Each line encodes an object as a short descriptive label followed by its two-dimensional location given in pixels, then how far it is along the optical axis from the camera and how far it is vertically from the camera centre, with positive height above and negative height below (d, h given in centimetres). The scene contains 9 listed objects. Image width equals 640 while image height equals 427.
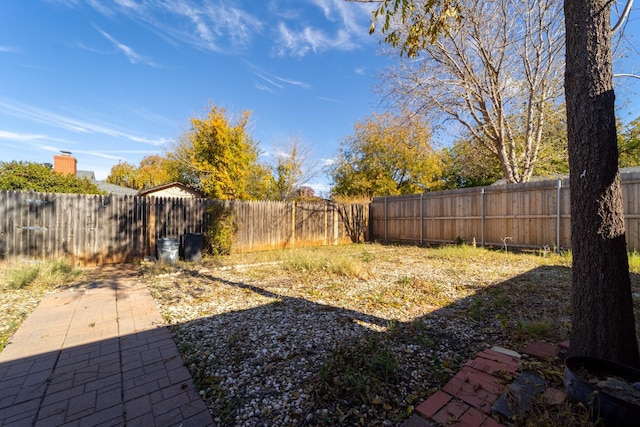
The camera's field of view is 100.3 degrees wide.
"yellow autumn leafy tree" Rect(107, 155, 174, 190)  2780 +453
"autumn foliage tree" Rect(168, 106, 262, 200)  1405 +338
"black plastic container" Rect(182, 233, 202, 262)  720 -86
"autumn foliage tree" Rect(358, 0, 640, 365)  165 +11
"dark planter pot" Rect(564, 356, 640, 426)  117 -86
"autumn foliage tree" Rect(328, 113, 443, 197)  1681 +347
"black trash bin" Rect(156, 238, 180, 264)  665 -87
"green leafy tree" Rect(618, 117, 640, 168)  1662 +455
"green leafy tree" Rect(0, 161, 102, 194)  1182 +170
